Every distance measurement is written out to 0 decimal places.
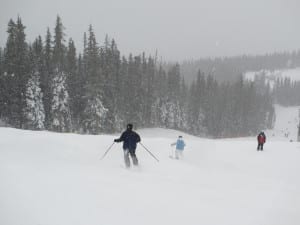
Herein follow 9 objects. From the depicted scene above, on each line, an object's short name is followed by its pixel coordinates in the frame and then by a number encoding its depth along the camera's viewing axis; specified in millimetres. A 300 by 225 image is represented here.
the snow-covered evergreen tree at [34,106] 33094
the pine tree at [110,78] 42406
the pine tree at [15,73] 33094
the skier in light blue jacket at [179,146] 16812
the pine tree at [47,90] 36375
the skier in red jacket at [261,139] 20859
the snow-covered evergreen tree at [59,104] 35812
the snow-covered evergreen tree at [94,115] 37656
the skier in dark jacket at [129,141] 11820
